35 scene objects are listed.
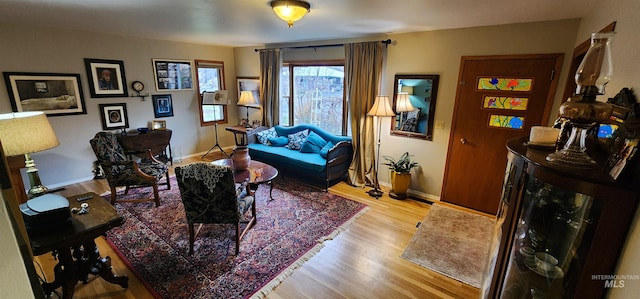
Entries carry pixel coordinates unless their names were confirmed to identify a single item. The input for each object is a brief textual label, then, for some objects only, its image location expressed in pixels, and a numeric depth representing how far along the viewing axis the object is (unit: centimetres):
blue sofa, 417
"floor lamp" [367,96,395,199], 379
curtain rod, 383
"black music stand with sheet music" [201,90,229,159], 554
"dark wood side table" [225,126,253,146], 541
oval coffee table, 317
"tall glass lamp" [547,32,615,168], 107
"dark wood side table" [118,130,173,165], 435
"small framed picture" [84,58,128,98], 418
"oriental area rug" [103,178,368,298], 226
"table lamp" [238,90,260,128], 552
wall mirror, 371
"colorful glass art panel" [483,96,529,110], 312
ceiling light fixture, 230
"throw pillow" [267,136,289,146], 501
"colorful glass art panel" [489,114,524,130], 317
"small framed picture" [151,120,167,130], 489
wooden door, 301
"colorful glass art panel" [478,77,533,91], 307
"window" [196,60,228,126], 565
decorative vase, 343
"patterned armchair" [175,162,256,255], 239
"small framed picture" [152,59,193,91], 492
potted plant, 391
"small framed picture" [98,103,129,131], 439
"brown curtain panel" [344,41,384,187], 403
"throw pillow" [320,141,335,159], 445
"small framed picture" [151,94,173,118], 499
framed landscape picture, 360
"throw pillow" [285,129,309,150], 476
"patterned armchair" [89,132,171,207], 336
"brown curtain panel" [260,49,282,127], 520
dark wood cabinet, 92
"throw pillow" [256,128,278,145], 510
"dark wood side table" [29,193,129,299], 175
